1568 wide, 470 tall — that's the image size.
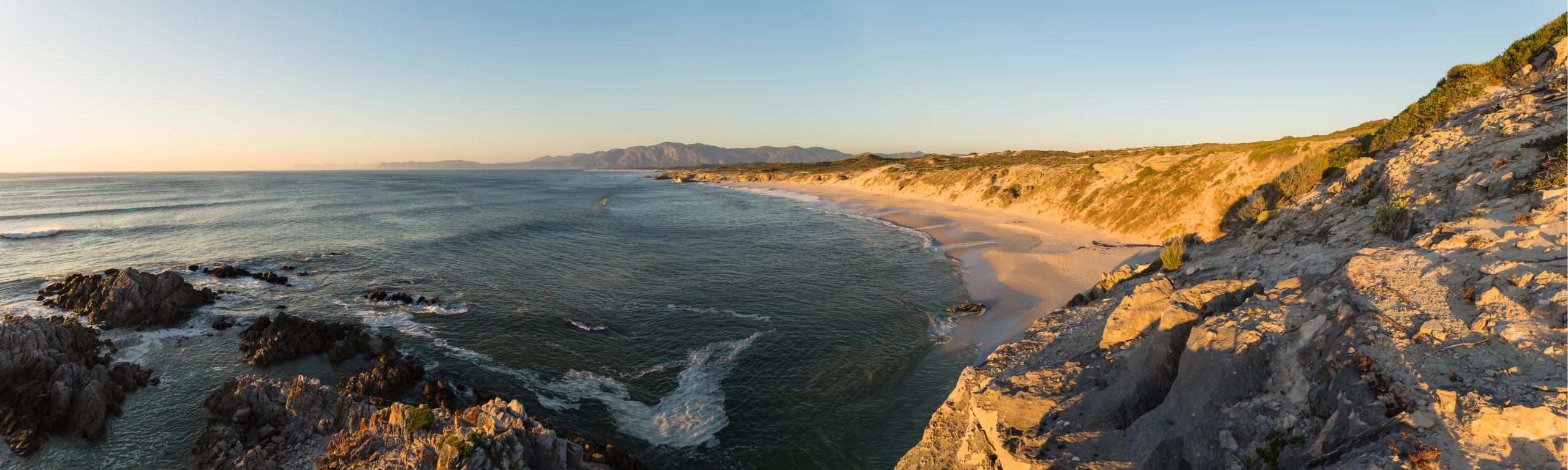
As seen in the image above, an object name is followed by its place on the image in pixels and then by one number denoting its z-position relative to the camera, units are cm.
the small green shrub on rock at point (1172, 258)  1844
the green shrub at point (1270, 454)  734
